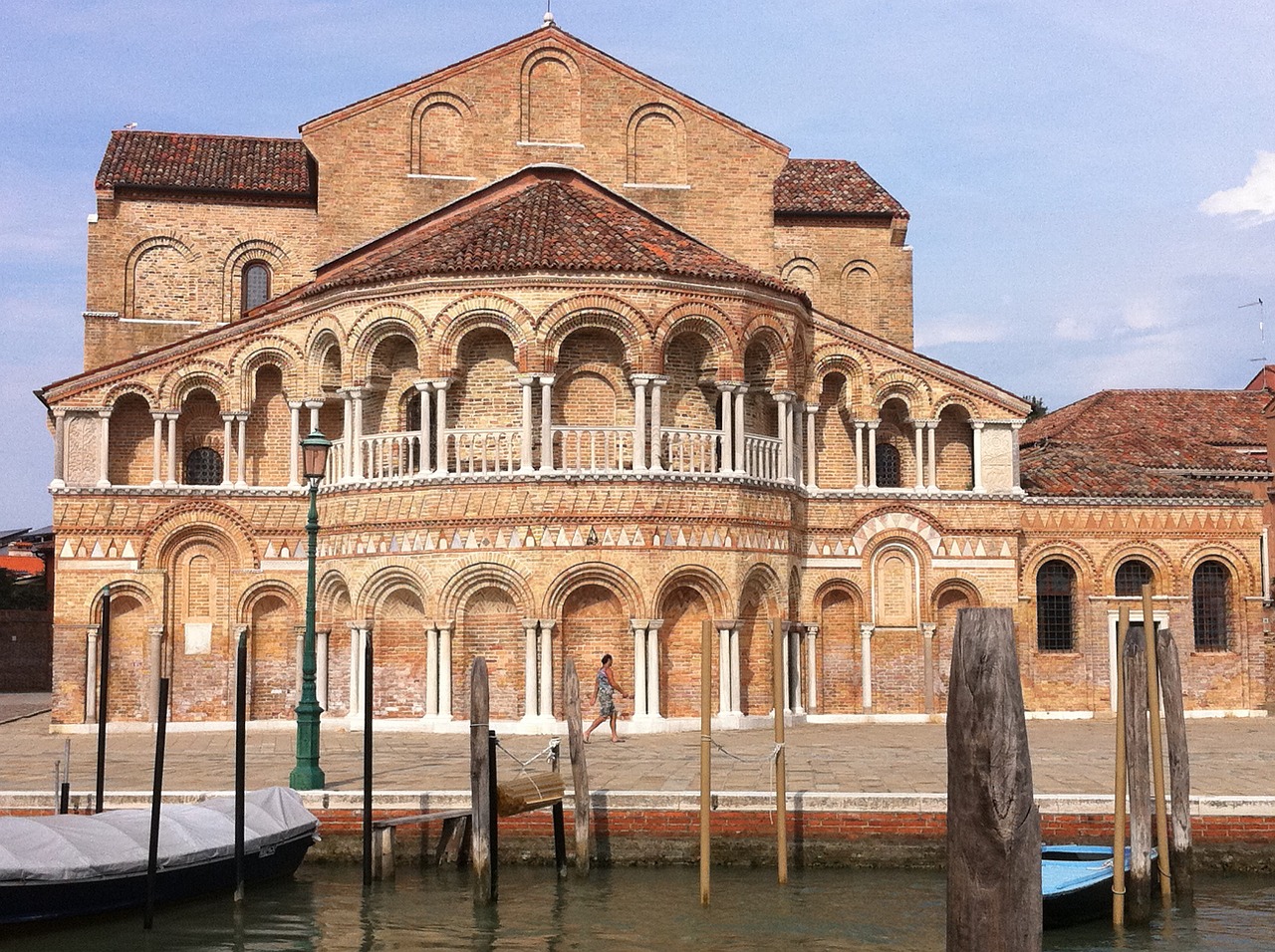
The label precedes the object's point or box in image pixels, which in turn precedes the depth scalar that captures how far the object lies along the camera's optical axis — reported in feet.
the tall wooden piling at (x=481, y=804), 50.62
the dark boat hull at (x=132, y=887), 45.21
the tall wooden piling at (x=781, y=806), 51.21
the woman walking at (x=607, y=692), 75.72
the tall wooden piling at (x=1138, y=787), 47.98
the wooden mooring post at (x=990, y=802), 25.23
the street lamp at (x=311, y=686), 57.62
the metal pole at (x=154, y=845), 47.19
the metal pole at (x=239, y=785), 49.16
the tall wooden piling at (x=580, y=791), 52.65
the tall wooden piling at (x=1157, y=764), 49.97
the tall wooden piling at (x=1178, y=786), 50.57
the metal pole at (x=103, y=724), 53.98
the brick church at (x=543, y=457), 82.69
